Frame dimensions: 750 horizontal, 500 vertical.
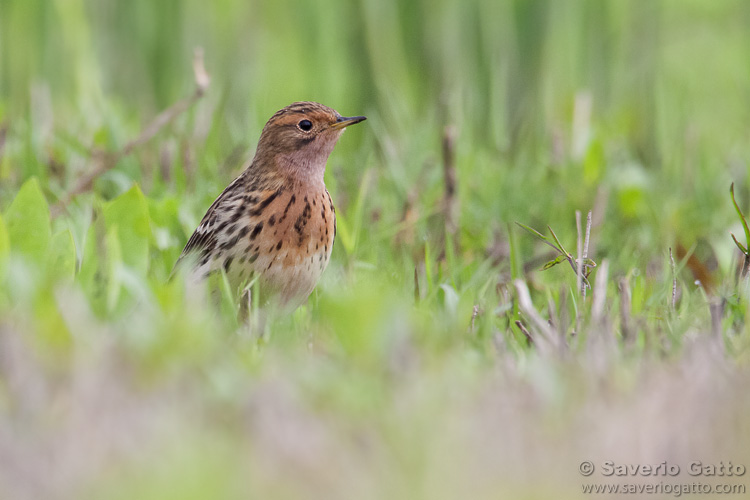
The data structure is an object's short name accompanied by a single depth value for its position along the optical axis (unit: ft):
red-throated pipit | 23.43
